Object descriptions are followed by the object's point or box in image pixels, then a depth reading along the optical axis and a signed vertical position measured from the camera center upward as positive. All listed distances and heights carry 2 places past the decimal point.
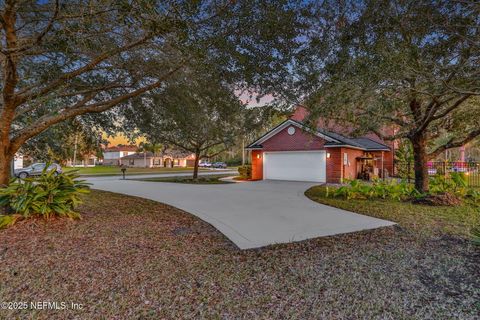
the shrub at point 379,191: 9.44 -1.06
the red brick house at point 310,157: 15.73 +0.38
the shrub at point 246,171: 20.27 -0.67
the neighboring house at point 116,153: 65.75 +2.52
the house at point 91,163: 64.50 +0.05
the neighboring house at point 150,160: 57.47 +0.64
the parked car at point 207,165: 52.34 -0.47
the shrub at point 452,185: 9.56 -0.87
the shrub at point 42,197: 5.40 -0.73
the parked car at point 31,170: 20.92 -0.56
